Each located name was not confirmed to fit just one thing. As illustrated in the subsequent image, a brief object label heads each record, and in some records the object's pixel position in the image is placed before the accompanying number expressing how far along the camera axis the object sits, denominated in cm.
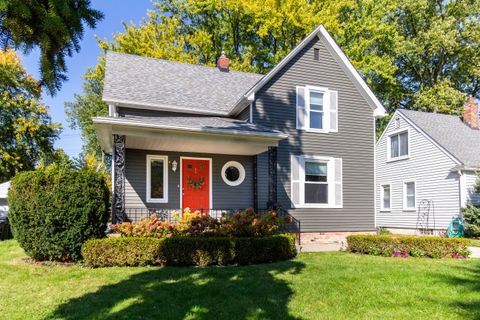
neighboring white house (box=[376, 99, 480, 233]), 1539
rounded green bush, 712
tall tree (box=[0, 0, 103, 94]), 216
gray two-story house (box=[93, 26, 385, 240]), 1102
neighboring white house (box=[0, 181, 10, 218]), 1837
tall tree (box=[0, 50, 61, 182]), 2433
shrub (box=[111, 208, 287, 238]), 786
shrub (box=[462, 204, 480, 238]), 1398
